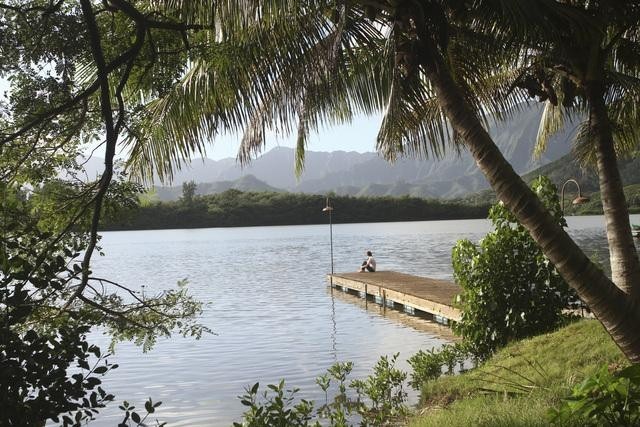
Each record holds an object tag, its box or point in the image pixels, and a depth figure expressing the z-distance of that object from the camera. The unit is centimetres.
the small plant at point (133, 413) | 321
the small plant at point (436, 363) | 945
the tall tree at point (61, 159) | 295
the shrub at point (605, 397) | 321
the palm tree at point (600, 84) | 604
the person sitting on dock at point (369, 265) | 2503
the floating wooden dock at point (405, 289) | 1526
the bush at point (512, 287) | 903
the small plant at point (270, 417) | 464
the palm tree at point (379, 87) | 490
